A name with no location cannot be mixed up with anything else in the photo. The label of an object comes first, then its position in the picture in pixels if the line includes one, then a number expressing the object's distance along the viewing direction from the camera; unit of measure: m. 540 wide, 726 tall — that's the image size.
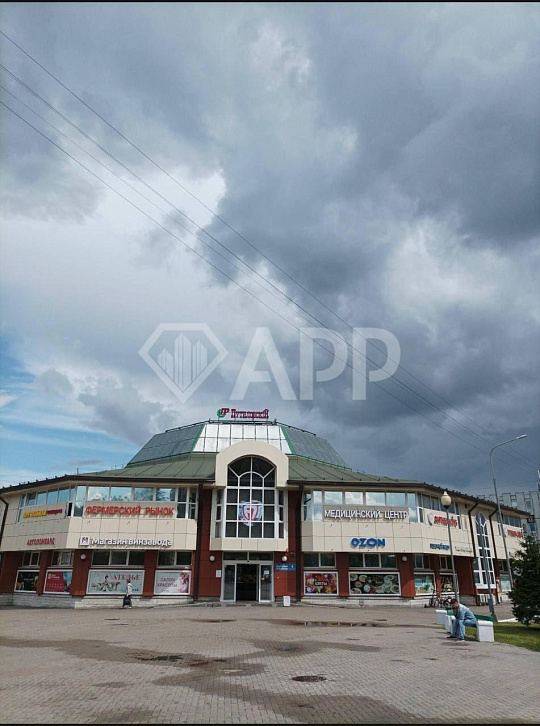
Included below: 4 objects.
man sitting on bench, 19.56
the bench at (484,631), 19.44
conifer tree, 23.72
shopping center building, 36.50
